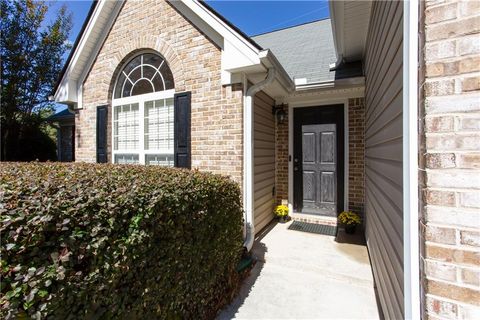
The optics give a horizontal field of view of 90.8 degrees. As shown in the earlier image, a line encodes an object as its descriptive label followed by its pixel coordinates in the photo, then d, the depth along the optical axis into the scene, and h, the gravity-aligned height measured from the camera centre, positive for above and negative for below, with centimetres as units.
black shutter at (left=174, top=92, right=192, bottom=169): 429 +53
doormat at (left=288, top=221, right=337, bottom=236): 474 -148
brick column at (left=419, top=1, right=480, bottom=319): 99 -2
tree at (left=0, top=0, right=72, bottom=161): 949 +373
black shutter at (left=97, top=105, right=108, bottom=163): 538 +58
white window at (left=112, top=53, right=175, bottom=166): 475 +98
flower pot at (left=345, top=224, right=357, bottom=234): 460 -140
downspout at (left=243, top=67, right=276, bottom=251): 385 +8
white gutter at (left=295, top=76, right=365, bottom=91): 444 +144
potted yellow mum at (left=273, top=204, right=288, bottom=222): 532 -123
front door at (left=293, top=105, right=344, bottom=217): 509 -6
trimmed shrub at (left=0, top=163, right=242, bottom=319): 123 -56
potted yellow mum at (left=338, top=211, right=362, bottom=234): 455 -123
